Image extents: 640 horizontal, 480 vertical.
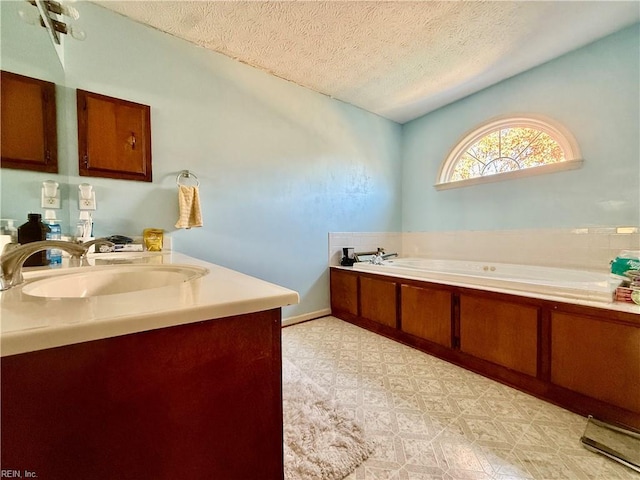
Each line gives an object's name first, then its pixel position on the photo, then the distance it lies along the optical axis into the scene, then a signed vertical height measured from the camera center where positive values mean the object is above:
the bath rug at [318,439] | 1.08 -0.99
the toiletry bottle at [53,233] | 1.17 +0.02
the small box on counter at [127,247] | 1.67 -0.08
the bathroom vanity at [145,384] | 0.38 -0.26
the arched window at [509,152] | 2.39 +0.88
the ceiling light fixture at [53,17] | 1.17 +1.17
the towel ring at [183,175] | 2.11 +0.51
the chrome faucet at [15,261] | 0.64 -0.06
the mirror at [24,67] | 1.02 +0.78
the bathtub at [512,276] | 1.54 -0.35
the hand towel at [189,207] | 2.01 +0.23
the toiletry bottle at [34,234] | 1.07 +0.01
